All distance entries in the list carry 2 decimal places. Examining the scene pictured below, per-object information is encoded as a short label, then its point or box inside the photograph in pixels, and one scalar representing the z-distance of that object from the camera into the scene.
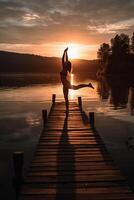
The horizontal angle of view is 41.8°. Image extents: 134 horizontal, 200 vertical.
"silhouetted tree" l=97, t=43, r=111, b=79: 64.53
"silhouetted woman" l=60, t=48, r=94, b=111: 9.38
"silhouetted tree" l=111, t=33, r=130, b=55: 56.50
